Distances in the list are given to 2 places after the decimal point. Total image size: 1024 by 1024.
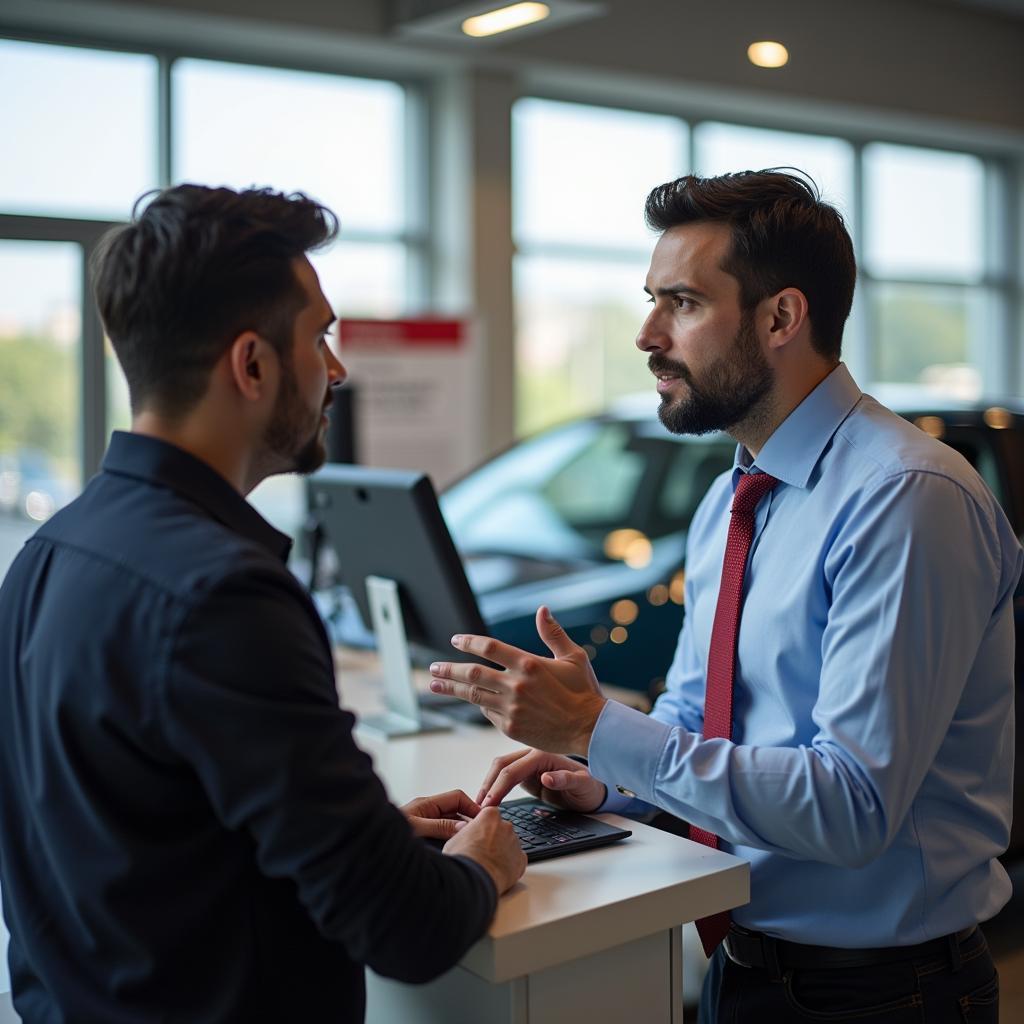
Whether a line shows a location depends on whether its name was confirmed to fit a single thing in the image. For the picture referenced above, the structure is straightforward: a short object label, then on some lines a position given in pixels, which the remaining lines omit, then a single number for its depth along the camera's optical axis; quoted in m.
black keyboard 1.60
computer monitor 2.30
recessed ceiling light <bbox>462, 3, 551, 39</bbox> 4.18
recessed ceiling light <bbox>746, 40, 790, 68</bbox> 7.28
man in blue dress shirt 1.43
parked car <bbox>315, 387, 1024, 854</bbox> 3.25
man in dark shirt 1.08
